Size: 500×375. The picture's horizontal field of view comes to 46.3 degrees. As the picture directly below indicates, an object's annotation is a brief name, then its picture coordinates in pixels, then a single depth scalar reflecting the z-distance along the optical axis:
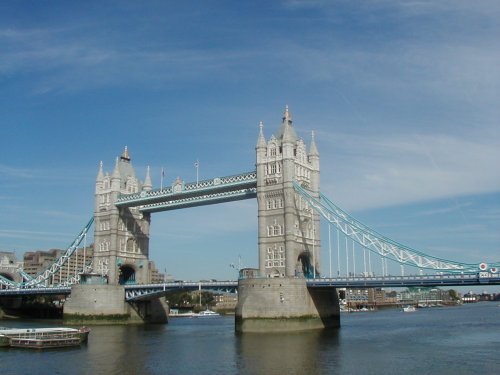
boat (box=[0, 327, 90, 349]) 54.12
